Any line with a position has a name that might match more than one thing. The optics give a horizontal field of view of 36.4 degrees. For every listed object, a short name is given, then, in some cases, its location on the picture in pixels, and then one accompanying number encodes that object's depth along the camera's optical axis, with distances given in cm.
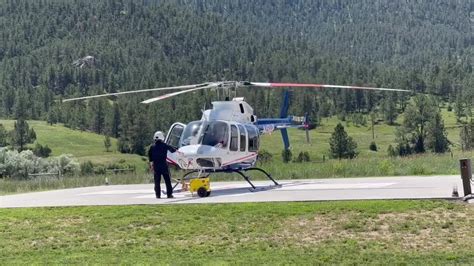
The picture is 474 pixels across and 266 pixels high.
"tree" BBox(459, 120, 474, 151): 13875
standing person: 2350
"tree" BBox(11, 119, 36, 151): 18850
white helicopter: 2519
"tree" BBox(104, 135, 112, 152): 18850
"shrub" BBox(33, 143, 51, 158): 18050
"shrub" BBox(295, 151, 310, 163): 12925
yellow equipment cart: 2373
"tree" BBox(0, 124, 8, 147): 18838
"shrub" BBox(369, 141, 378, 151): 17878
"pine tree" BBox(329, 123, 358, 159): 14638
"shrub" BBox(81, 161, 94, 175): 12316
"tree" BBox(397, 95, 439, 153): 16518
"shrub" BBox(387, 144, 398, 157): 15562
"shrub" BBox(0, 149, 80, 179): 9744
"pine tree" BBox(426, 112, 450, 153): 15450
